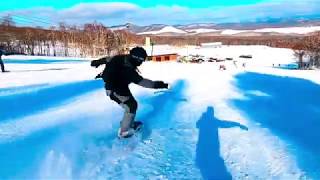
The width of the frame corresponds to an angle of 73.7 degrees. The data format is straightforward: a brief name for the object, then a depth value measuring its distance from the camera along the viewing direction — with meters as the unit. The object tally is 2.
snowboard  3.22
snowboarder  2.67
